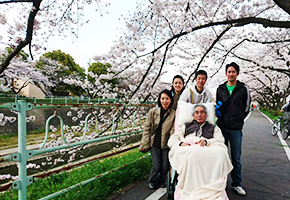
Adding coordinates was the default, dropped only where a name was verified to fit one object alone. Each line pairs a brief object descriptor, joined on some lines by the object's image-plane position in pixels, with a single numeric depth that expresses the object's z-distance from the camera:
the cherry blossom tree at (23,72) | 16.66
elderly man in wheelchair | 2.24
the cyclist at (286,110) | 8.42
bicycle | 8.69
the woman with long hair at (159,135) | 3.47
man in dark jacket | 3.44
